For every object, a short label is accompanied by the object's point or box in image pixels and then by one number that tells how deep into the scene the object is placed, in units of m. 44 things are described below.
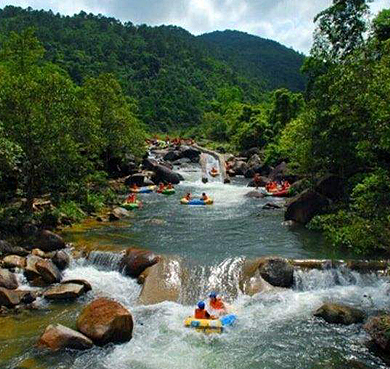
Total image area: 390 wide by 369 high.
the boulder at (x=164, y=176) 37.63
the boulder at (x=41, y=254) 17.36
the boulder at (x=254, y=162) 42.68
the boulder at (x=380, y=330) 11.06
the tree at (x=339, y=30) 30.42
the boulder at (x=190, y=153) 53.75
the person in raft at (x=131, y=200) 27.42
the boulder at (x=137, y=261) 16.41
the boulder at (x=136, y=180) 35.34
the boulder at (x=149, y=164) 41.20
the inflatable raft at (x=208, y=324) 12.49
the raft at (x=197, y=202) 28.60
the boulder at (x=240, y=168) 43.84
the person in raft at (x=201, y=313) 12.87
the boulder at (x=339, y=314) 12.81
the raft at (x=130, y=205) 26.86
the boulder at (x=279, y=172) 35.40
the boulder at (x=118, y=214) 23.67
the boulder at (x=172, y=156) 52.29
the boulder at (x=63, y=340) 11.38
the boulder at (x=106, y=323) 11.71
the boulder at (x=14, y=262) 16.25
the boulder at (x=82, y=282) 15.15
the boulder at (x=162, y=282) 14.66
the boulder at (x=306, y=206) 22.34
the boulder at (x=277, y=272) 15.23
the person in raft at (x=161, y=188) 33.32
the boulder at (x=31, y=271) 15.84
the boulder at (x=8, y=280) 14.82
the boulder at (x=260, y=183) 35.75
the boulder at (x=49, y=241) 18.00
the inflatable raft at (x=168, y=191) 32.74
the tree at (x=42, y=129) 19.20
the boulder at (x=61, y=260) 16.94
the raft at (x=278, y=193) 31.14
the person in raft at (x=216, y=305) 13.26
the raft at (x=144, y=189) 33.25
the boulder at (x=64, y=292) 14.50
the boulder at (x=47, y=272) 15.80
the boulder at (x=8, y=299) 13.78
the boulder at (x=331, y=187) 23.80
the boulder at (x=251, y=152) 49.56
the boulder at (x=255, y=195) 31.16
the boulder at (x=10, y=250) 17.14
